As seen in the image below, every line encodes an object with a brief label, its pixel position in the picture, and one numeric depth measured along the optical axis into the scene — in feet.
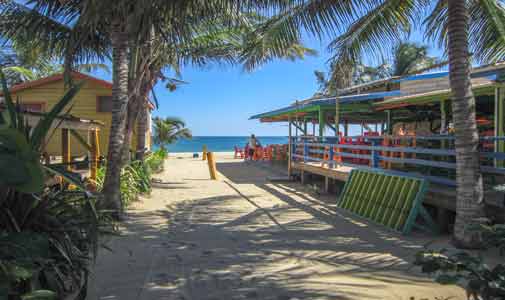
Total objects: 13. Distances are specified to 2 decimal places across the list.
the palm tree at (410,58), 96.99
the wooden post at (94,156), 28.97
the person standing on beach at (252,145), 86.53
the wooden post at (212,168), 50.37
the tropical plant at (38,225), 7.60
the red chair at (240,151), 103.30
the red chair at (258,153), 85.67
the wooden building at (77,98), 57.57
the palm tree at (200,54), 26.05
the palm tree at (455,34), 18.58
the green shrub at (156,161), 54.15
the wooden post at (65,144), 26.72
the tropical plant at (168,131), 102.32
